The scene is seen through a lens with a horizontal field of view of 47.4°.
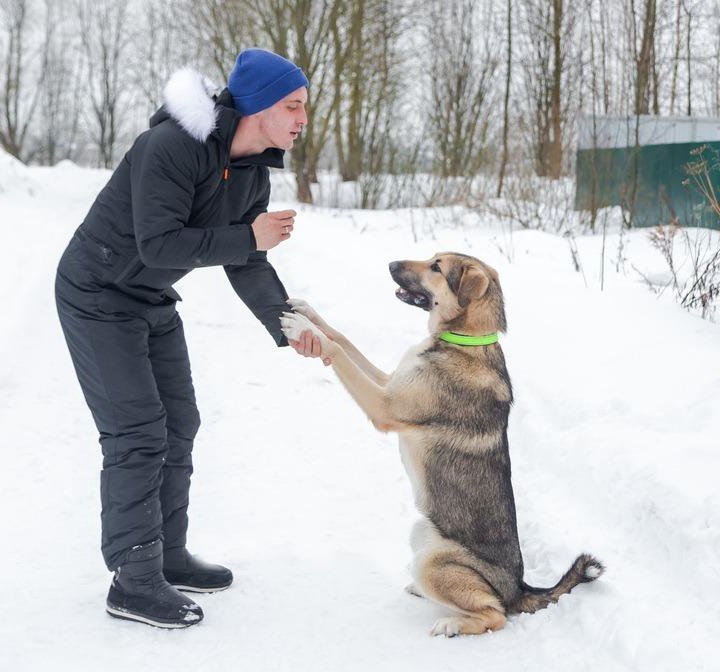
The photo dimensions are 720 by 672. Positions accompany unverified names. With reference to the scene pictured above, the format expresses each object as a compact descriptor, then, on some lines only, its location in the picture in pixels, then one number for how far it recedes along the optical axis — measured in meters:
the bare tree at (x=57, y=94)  43.91
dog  3.15
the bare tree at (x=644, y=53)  11.75
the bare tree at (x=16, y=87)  40.97
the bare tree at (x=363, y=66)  20.53
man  2.98
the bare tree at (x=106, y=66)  44.75
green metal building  12.57
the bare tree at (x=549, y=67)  16.88
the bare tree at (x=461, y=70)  22.59
